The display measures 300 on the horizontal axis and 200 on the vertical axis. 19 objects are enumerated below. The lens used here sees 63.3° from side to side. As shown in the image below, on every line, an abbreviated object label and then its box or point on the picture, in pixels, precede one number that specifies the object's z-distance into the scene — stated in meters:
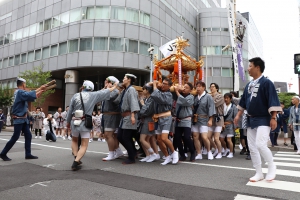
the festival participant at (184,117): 5.88
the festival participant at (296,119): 8.63
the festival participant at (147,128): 5.82
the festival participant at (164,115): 5.43
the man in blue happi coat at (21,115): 5.78
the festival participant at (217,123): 6.91
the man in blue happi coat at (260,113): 3.92
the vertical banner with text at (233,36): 12.33
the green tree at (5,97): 29.80
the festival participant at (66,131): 15.39
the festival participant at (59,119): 16.31
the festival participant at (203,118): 6.45
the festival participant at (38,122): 14.66
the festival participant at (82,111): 5.00
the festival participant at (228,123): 7.32
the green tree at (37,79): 25.25
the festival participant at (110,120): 6.09
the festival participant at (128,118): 5.54
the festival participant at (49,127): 11.84
